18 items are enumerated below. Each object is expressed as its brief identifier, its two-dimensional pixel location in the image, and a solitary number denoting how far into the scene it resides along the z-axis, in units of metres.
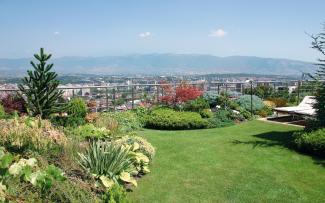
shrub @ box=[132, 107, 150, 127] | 13.77
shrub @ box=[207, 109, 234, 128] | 13.59
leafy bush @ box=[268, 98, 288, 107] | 17.72
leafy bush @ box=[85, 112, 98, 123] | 10.97
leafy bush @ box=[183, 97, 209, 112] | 15.13
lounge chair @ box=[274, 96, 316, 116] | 12.45
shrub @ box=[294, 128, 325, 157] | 8.77
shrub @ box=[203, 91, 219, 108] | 16.45
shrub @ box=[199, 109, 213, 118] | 14.39
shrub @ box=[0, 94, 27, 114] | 11.49
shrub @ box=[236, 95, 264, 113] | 16.06
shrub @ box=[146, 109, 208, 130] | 13.21
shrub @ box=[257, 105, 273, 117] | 15.77
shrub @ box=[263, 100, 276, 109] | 16.97
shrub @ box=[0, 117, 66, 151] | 6.43
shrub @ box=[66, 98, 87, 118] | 11.52
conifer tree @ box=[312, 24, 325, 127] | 10.11
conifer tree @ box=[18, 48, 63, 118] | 10.02
